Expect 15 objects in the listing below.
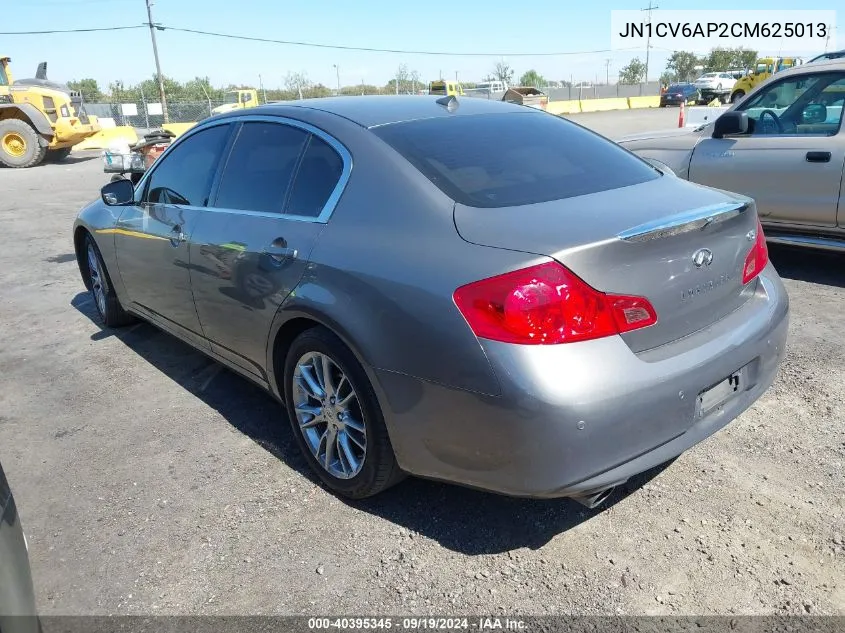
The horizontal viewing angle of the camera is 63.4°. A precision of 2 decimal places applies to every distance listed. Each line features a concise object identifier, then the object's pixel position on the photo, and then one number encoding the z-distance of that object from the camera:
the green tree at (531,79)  83.82
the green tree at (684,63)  83.19
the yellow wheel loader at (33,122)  19.48
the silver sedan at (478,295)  2.18
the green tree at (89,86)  49.58
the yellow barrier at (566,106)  38.47
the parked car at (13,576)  1.59
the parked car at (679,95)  40.62
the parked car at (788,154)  5.24
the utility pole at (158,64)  33.38
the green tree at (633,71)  87.31
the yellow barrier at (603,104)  40.04
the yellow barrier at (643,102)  43.06
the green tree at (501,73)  71.94
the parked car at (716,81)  43.25
